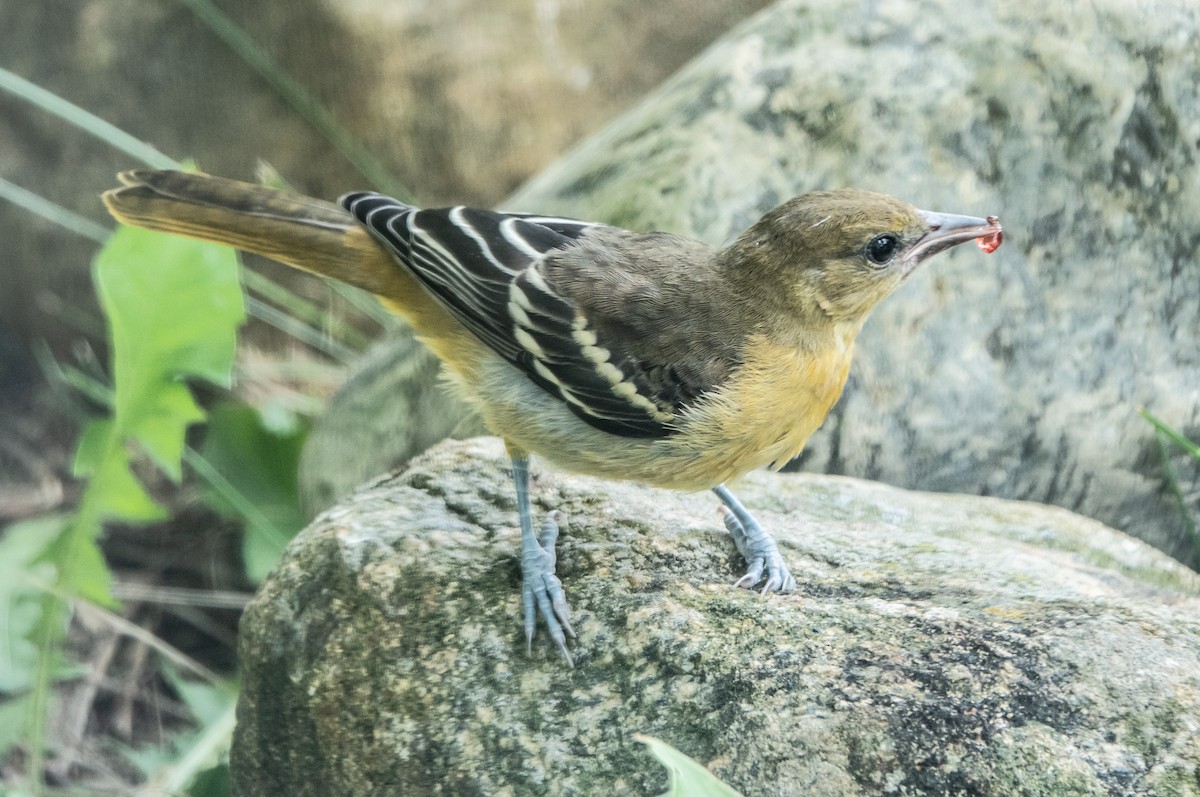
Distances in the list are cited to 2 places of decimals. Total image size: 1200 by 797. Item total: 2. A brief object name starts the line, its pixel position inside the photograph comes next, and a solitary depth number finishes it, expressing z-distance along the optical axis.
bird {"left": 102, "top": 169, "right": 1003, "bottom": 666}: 6.57
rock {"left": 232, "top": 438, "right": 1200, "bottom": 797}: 4.85
